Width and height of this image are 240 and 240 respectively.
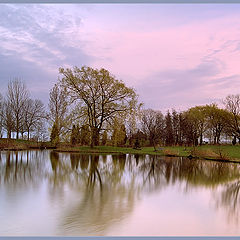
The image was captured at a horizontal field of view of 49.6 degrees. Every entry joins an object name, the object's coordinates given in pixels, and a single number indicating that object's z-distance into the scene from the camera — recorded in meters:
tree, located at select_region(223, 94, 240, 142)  43.87
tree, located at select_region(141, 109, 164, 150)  49.41
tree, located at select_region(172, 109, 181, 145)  47.37
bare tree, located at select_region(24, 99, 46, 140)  41.56
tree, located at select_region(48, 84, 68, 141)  37.00
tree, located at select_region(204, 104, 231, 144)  45.44
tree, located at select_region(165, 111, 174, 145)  48.69
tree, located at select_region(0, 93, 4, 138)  39.38
